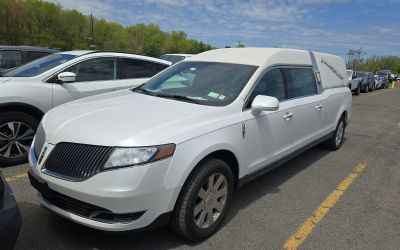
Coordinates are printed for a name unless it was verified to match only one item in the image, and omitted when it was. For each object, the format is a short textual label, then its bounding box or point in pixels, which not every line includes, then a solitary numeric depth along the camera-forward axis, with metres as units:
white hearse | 2.89
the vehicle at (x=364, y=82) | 25.20
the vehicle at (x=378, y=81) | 31.26
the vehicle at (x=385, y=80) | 35.97
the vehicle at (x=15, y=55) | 8.51
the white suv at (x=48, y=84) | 5.20
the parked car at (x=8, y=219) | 2.27
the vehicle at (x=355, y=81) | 22.24
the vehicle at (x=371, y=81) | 27.52
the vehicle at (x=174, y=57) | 14.28
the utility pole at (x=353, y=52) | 90.61
